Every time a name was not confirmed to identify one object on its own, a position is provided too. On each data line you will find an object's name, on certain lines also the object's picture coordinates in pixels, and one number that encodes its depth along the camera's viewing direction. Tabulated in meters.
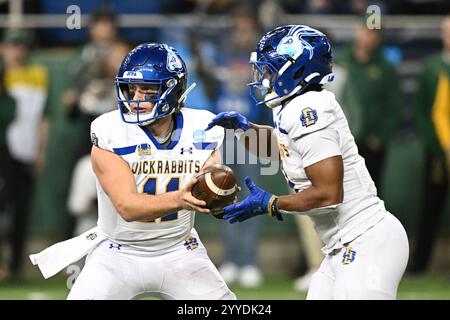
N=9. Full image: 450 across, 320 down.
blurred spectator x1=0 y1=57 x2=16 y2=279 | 18.81
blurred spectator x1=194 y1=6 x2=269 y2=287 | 18.59
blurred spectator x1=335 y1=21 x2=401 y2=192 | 19.00
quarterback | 10.55
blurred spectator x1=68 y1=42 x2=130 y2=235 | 18.45
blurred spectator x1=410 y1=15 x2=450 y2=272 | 19.33
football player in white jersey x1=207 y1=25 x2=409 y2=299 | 9.84
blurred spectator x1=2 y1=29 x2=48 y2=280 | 19.41
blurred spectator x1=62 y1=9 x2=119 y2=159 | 18.58
